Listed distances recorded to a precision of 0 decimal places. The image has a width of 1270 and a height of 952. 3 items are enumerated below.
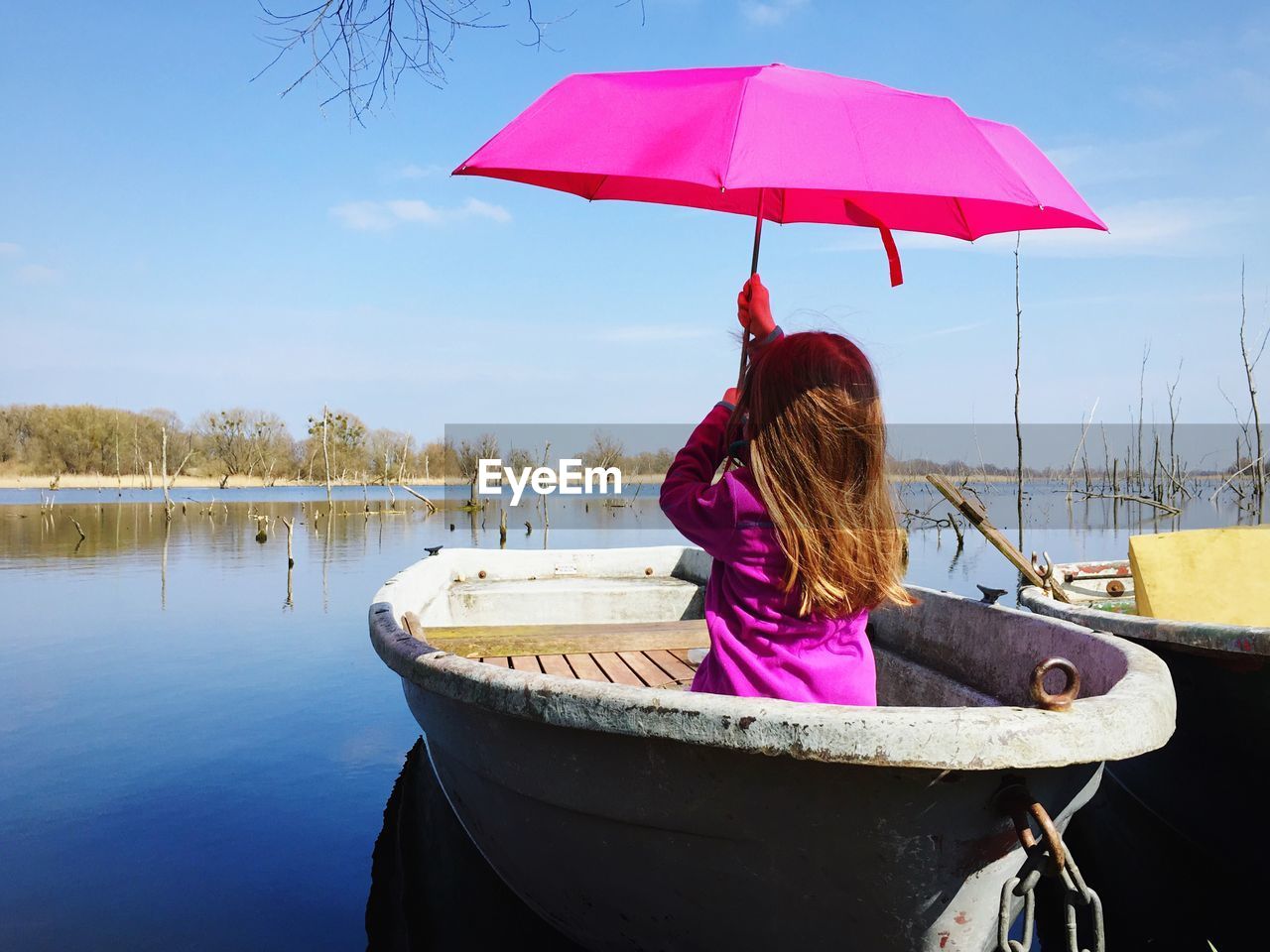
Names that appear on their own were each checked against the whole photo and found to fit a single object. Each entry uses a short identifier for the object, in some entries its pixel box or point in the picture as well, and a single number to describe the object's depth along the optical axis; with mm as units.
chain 1917
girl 2287
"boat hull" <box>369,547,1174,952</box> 1893
